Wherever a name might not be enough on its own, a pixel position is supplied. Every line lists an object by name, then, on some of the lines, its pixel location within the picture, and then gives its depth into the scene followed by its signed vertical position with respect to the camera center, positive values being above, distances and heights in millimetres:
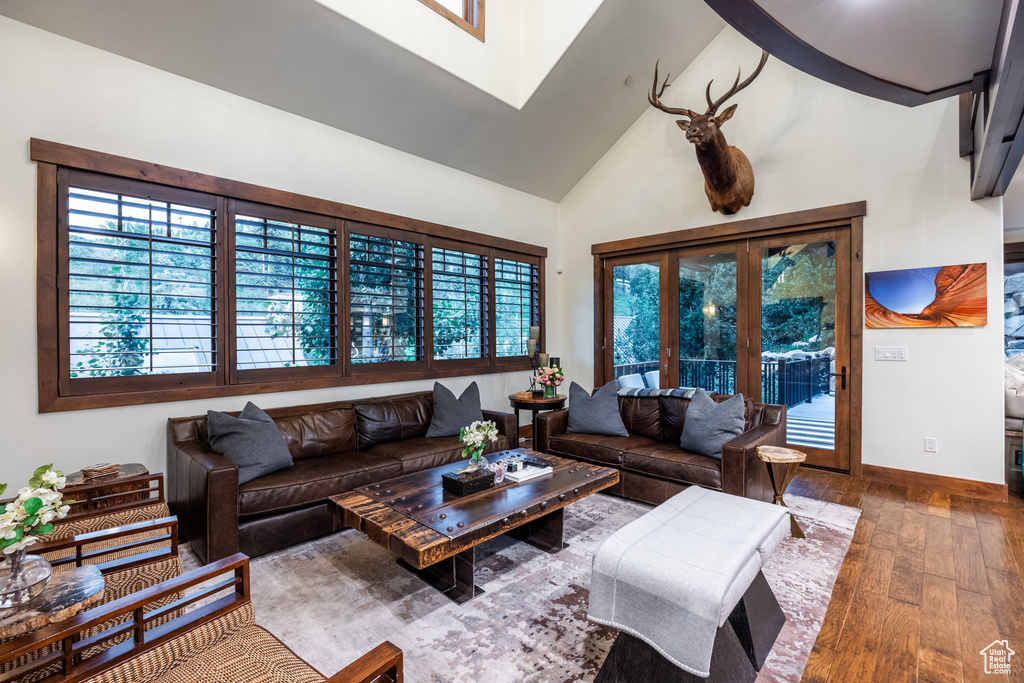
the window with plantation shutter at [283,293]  3469 +409
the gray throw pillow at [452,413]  3984 -644
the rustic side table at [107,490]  2256 -766
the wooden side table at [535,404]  4629 -663
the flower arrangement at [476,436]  2594 -554
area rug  1774 -1267
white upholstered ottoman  1403 -844
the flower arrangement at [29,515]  1197 -471
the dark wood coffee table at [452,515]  1938 -834
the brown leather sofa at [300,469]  2496 -859
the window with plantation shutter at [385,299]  4129 +422
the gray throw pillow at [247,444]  2787 -644
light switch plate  3834 -133
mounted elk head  3918 +1704
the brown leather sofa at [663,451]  2934 -855
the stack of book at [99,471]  2468 -712
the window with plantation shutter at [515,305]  5480 +468
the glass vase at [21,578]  1235 -674
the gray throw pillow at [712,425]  3225 -628
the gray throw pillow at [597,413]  3941 -646
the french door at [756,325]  4215 +155
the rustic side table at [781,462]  2736 -770
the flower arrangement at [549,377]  4734 -386
